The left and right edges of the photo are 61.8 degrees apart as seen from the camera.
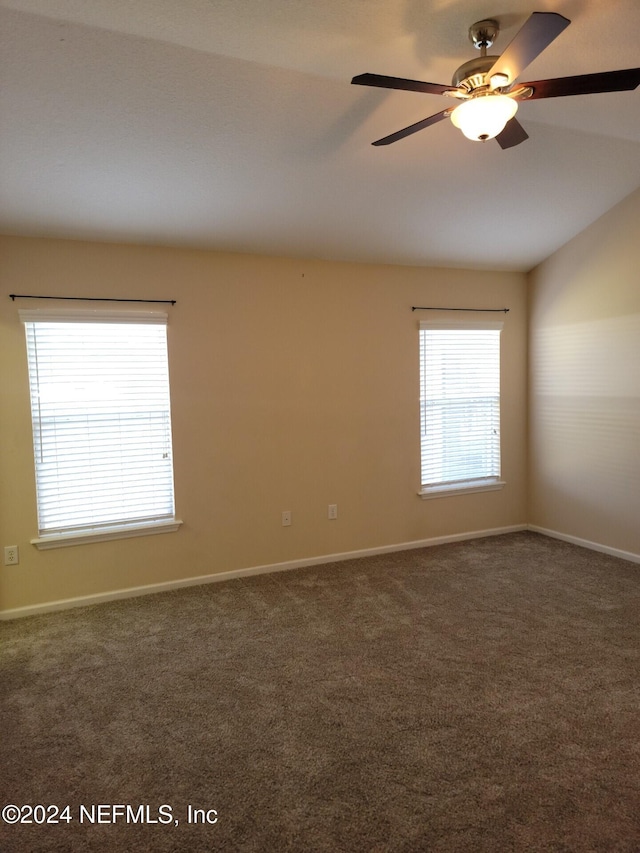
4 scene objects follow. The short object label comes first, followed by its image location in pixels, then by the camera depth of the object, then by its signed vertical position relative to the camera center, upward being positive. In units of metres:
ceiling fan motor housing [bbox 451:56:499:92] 1.86 +1.13
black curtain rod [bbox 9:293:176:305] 3.32 +0.67
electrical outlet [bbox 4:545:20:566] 3.40 -0.97
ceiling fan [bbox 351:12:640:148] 1.71 +1.04
